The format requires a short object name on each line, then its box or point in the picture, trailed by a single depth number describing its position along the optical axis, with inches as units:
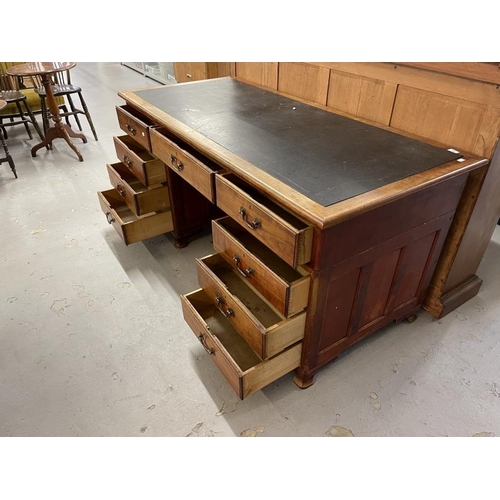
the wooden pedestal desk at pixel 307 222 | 43.5
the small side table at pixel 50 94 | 115.8
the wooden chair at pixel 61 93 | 132.0
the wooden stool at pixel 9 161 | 114.5
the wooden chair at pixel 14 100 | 131.0
